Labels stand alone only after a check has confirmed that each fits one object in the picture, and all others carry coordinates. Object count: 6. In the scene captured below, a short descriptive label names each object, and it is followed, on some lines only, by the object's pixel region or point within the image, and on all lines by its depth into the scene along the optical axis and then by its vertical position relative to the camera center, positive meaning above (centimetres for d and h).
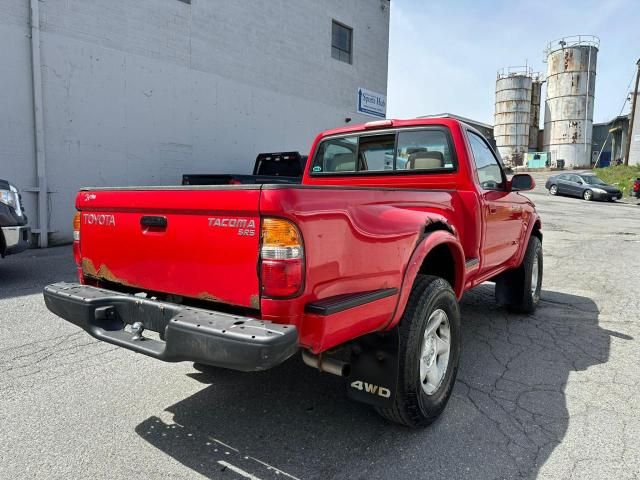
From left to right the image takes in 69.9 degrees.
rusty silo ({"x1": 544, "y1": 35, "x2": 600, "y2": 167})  4903 +1001
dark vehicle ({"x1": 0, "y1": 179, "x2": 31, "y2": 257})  569 -56
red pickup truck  197 -48
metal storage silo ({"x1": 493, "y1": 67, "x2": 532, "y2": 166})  5397 +910
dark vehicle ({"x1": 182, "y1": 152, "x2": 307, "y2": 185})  935 +30
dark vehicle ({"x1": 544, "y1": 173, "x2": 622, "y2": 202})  2573 +29
